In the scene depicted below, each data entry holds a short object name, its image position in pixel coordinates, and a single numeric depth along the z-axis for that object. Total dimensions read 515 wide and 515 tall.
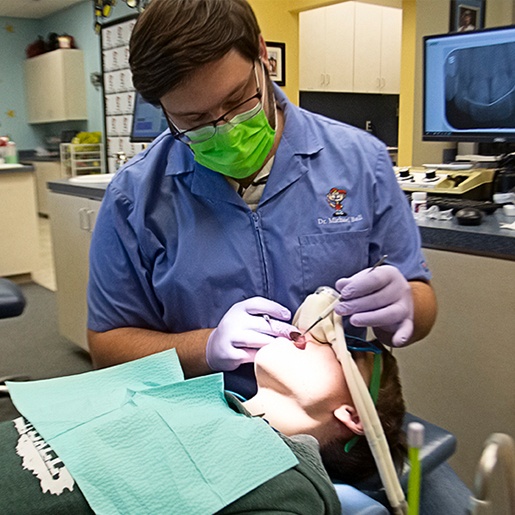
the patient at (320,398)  1.00
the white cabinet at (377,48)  5.70
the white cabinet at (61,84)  7.05
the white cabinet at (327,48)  5.22
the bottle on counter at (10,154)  4.68
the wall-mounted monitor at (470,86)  1.88
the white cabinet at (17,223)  4.52
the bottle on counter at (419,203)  1.84
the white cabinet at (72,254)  2.83
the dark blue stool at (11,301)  2.08
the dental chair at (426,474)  0.84
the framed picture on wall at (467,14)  3.12
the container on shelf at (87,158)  6.37
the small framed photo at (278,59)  4.70
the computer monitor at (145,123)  2.56
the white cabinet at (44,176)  7.31
